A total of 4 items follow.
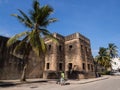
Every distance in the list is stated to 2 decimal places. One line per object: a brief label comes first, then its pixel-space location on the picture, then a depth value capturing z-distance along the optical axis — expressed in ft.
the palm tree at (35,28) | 34.56
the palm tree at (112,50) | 109.66
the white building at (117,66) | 164.96
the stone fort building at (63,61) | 42.58
